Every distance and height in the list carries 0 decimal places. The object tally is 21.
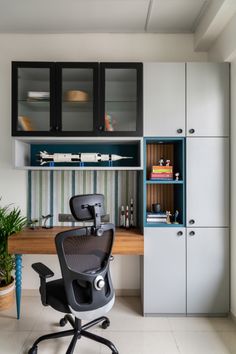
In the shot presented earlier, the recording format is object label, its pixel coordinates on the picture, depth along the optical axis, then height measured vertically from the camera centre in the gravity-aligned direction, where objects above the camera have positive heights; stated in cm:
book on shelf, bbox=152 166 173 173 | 252 +4
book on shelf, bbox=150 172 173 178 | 251 -2
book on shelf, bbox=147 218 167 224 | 250 -45
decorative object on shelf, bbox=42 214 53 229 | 273 -51
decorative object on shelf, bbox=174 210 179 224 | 256 -42
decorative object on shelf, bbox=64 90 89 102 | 246 +73
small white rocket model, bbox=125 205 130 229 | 271 -48
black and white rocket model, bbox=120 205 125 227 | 276 -47
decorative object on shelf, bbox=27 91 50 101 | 245 +74
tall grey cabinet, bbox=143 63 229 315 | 242 -16
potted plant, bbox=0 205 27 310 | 249 -85
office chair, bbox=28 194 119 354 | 173 -69
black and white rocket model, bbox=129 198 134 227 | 279 -41
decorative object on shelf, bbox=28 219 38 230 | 274 -55
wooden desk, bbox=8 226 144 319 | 237 -67
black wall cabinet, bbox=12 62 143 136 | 243 +70
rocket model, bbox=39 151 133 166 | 262 +16
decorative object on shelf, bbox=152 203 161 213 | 261 -35
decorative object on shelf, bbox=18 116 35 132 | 245 +46
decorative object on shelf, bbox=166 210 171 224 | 251 -43
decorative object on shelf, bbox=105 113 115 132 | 245 +48
